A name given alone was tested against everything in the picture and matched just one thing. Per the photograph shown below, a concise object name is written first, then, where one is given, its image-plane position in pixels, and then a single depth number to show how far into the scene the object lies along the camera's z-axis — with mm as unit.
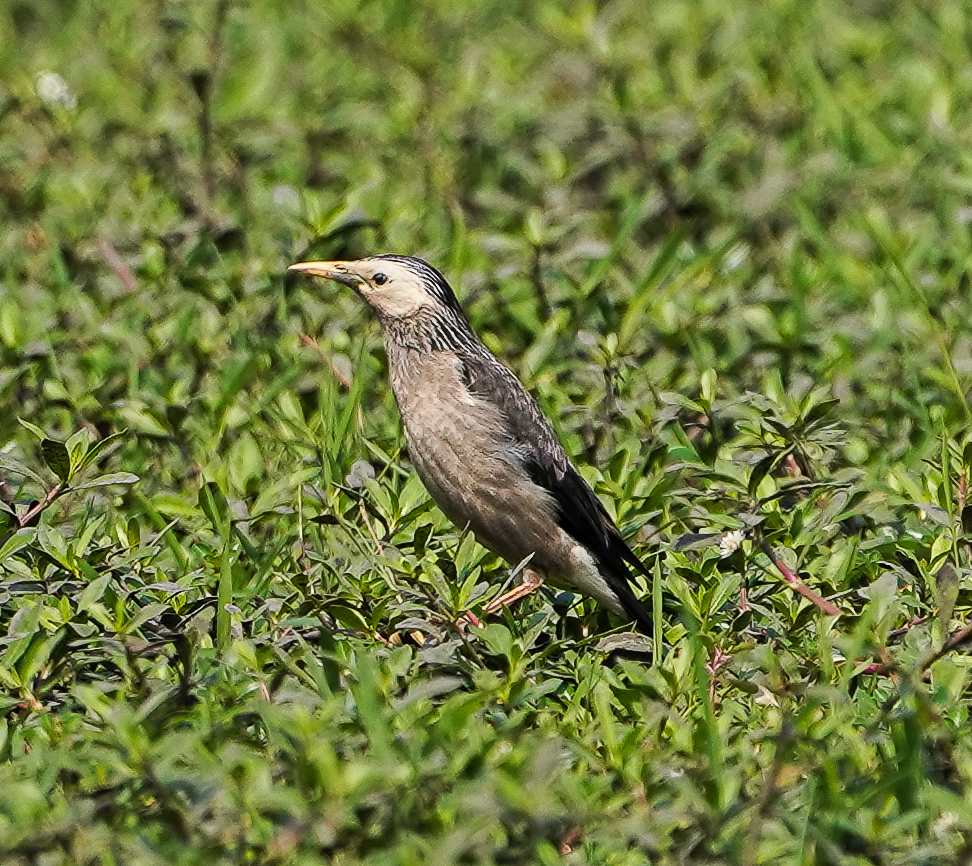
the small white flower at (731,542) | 9969
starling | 11062
